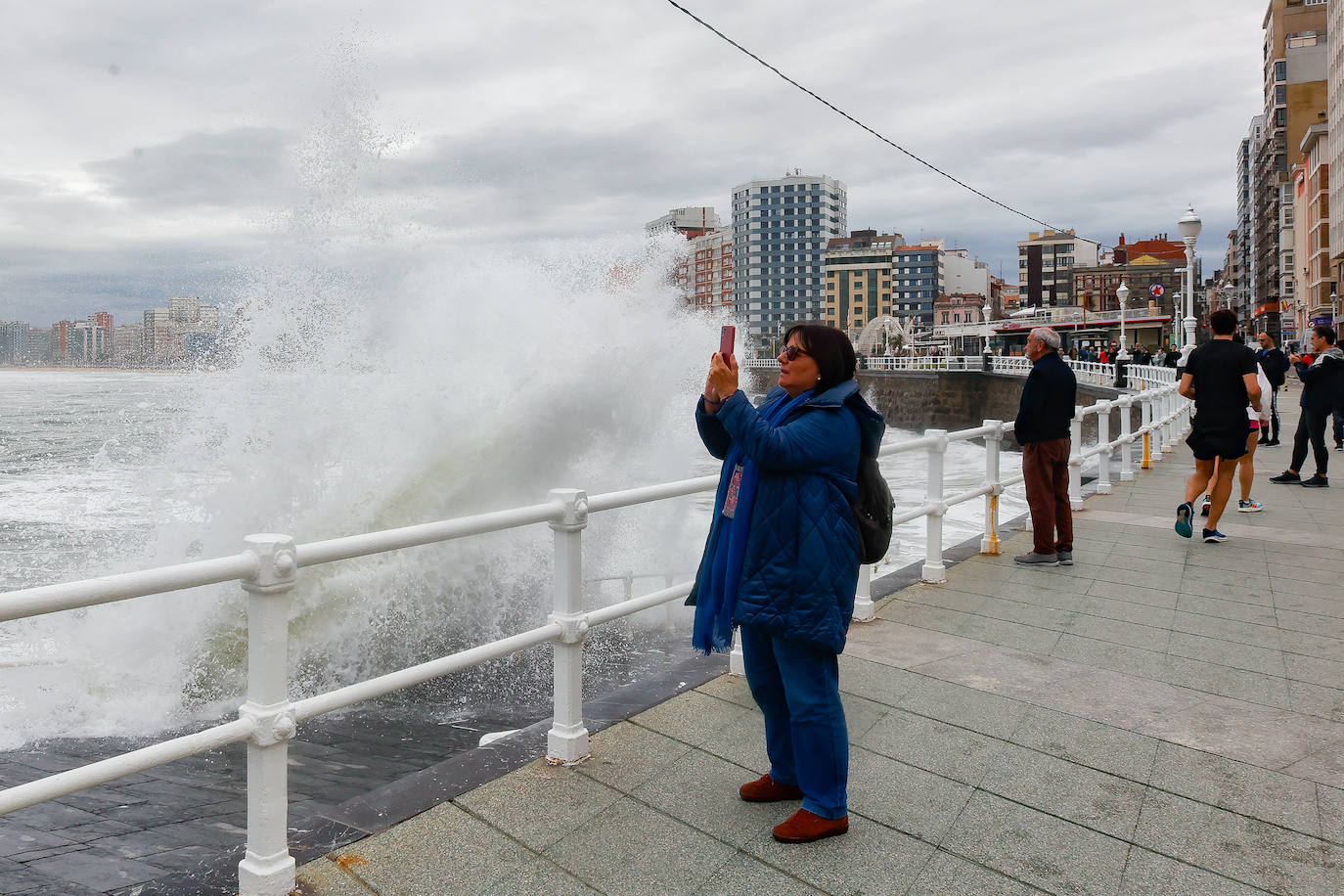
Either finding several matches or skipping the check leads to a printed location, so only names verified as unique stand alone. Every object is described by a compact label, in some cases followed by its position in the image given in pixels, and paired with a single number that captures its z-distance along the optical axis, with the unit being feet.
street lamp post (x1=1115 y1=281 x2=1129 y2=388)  108.47
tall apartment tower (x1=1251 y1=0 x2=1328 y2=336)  302.45
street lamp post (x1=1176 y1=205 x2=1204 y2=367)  73.00
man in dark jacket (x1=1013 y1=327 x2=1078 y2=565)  23.07
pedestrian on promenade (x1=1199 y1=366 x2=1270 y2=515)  32.09
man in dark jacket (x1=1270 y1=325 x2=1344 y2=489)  39.06
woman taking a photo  9.36
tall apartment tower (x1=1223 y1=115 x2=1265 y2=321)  425.69
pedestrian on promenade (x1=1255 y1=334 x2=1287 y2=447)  50.08
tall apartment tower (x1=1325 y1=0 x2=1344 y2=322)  215.72
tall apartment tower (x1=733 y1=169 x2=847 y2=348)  583.99
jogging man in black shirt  25.55
